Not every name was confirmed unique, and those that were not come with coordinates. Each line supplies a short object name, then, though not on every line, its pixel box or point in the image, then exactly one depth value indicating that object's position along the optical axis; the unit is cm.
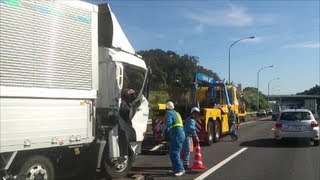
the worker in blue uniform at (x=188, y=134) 771
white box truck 467
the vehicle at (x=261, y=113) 4730
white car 1174
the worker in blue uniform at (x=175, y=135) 700
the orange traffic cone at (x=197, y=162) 750
